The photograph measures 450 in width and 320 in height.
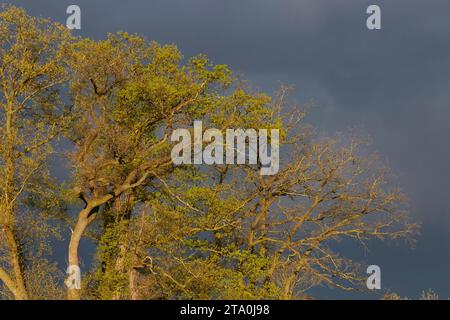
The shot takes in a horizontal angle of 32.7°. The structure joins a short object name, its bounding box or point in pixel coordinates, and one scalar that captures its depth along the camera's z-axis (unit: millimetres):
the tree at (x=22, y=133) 38969
